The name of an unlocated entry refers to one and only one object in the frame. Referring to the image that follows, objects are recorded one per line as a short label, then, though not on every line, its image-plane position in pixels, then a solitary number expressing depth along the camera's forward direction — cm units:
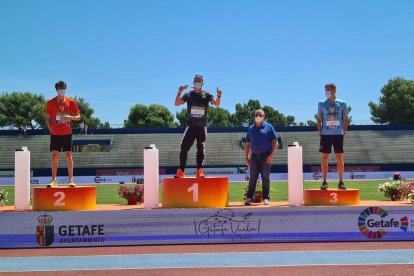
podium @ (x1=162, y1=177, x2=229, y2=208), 974
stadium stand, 4872
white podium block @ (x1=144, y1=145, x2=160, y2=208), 1004
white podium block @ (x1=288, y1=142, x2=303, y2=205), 1013
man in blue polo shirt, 1012
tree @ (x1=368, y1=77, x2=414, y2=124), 7256
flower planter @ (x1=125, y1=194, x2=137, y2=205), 1281
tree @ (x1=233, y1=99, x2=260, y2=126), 9215
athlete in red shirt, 1010
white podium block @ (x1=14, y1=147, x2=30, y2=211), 1014
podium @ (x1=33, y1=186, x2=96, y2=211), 962
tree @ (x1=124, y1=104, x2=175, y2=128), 8294
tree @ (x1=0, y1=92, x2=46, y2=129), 7488
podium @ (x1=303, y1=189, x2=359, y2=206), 985
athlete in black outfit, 1025
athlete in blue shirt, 1011
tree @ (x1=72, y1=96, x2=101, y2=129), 8479
